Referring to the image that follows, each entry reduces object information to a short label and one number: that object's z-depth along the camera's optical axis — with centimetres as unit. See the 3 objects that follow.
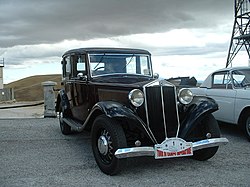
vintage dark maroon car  490
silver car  711
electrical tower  2261
